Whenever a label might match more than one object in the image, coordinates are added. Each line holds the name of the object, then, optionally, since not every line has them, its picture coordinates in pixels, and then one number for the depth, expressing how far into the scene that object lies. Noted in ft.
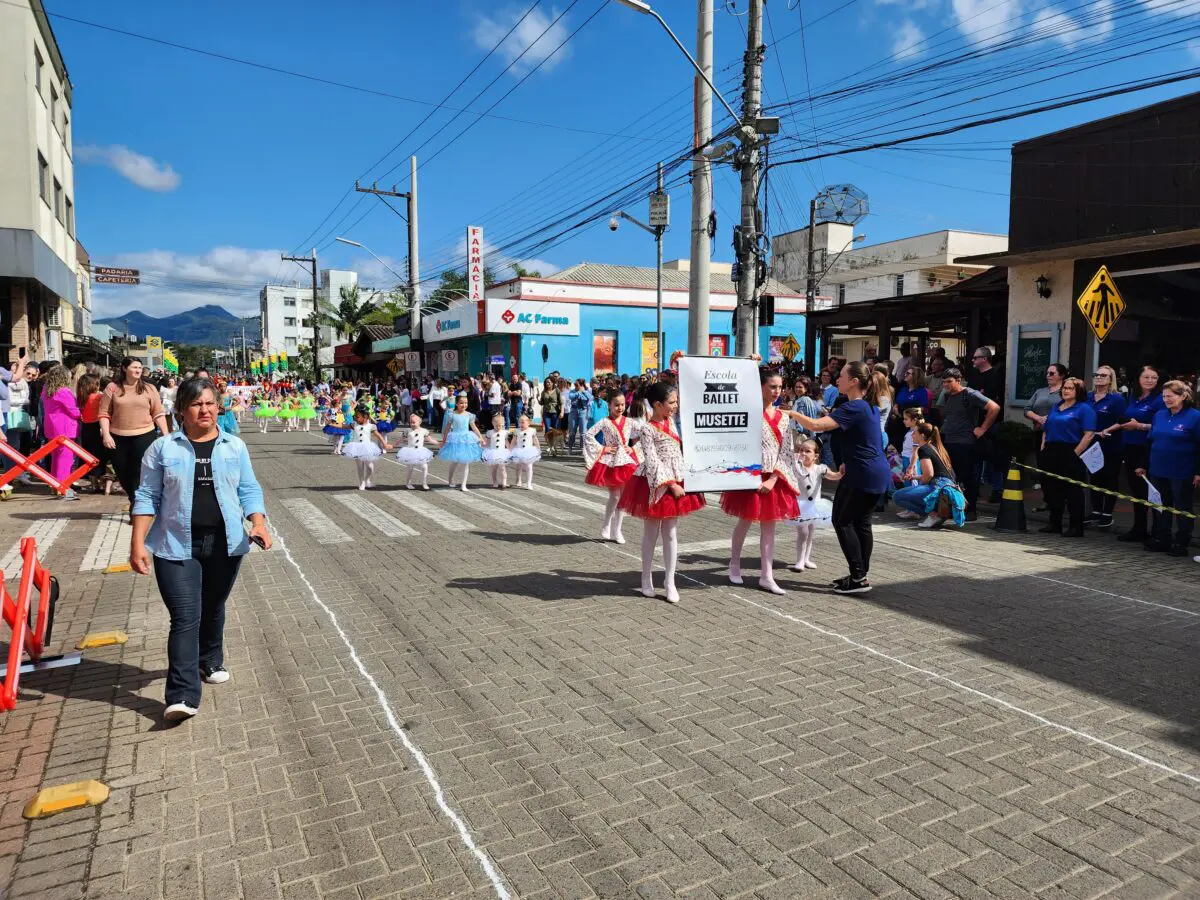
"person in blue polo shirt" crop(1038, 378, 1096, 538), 32.83
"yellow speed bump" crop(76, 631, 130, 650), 18.86
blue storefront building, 116.06
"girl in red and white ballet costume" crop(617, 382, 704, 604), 21.76
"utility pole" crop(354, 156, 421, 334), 122.52
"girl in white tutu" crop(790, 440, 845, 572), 25.84
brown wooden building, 42.19
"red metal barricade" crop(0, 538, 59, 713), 14.35
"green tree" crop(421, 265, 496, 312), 205.87
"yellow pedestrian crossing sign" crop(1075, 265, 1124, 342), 35.45
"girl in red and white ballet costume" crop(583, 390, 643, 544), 31.37
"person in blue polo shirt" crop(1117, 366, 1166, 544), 31.63
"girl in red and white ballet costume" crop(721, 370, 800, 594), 23.09
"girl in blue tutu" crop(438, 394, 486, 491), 45.42
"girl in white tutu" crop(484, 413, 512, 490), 45.68
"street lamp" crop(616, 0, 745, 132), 50.16
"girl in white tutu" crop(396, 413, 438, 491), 45.55
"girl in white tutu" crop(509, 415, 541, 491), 45.52
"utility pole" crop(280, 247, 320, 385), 187.11
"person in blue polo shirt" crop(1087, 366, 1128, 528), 33.12
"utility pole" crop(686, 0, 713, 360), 53.83
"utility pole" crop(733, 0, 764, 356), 51.83
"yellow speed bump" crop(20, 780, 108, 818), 11.70
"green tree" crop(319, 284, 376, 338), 225.56
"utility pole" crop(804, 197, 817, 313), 106.93
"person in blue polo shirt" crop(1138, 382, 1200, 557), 28.28
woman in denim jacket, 14.61
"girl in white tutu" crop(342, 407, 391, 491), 45.62
